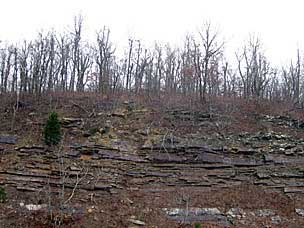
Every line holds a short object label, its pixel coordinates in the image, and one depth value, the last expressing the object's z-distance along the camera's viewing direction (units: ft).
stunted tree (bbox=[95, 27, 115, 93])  123.34
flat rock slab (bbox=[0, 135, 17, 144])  79.15
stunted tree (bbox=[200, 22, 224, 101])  116.47
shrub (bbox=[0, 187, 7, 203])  60.39
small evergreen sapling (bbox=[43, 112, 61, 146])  75.24
